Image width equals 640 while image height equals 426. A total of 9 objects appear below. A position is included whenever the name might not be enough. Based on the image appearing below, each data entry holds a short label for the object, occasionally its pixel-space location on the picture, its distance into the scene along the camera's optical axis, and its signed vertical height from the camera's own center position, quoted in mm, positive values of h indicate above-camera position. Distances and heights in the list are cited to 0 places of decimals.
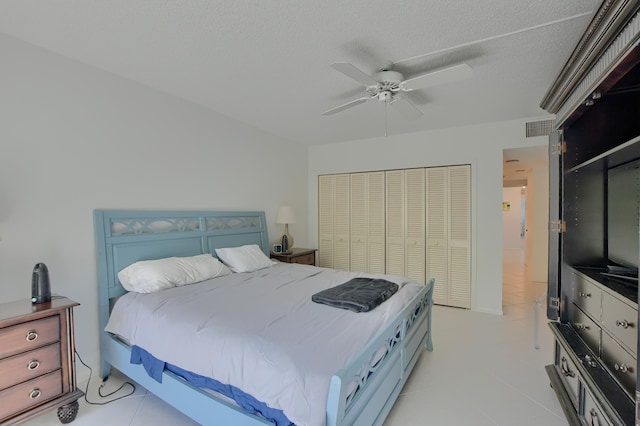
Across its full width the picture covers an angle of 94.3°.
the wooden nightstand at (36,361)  1733 -931
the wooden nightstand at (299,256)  4234 -728
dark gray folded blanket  2104 -684
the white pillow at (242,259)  3305 -584
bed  1506 -829
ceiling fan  1966 +907
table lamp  4449 -132
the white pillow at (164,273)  2475 -572
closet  4188 -303
